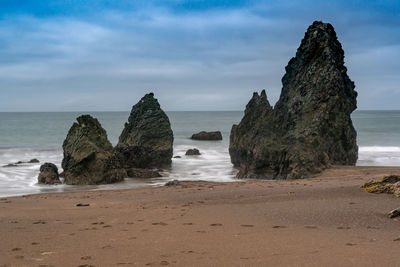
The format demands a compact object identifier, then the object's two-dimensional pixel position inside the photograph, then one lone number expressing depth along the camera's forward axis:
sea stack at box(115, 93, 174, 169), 27.11
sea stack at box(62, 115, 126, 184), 20.06
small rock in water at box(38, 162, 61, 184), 19.73
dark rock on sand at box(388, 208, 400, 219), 7.79
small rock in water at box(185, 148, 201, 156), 35.75
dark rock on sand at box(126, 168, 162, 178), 22.20
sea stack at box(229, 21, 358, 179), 19.50
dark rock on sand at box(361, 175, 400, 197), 9.94
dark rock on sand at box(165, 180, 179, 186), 17.69
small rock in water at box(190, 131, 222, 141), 54.44
